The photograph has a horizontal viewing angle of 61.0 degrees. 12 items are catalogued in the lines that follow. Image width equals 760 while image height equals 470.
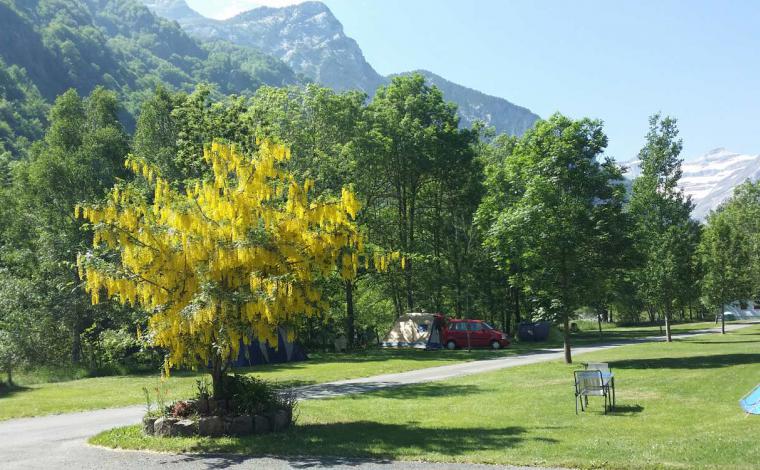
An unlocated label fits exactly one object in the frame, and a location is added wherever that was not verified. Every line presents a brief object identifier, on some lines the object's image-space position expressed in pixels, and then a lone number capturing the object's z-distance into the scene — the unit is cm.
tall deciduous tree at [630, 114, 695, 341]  3706
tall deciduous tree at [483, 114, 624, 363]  2653
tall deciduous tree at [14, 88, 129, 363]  3203
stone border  1278
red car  4031
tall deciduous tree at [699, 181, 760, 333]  4638
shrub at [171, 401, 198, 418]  1346
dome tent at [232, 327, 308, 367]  3064
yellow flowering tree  1269
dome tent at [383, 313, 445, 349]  3981
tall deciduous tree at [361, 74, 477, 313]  4334
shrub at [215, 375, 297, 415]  1338
